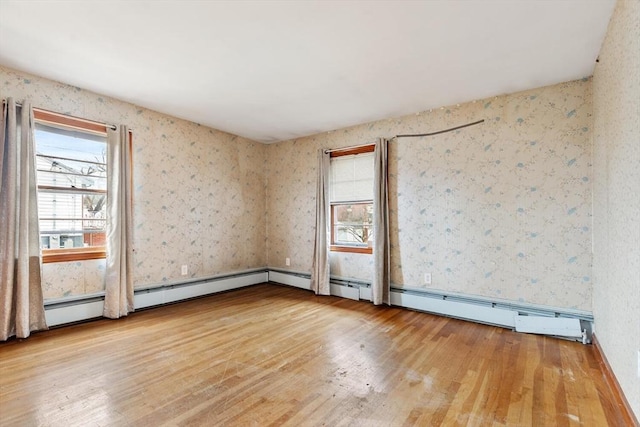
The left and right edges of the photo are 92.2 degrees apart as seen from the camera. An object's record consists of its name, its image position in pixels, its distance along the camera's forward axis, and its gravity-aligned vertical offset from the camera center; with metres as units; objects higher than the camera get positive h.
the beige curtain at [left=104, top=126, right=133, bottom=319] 3.57 -0.15
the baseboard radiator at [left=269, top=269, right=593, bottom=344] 3.03 -1.13
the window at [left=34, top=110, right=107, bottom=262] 3.25 +0.32
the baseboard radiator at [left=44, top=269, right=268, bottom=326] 3.29 -1.08
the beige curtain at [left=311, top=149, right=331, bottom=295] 4.79 -0.32
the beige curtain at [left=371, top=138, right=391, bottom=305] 4.18 -0.23
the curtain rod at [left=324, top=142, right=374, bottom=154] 4.55 +0.99
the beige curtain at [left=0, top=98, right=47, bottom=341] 2.86 -0.13
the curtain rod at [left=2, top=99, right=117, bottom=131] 3.16 +1.06
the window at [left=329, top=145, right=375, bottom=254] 4.58 +0.21
